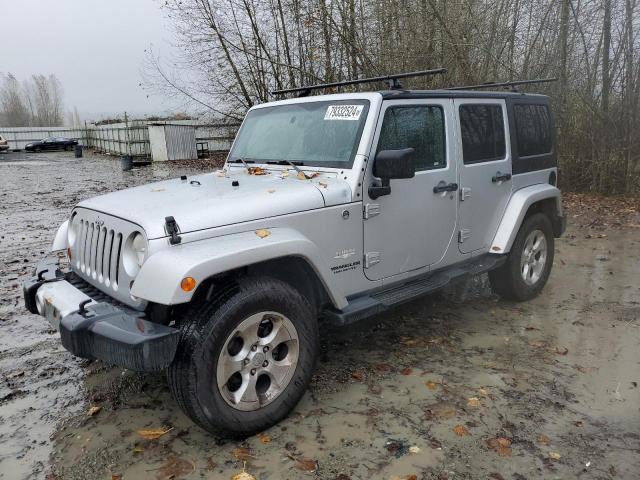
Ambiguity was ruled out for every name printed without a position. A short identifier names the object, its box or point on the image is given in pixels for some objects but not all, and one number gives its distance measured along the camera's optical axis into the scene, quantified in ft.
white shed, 81.05
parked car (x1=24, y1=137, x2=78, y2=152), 129.18
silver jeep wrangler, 9.00
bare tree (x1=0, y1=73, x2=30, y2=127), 239.91
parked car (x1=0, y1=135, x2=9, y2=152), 122.93
